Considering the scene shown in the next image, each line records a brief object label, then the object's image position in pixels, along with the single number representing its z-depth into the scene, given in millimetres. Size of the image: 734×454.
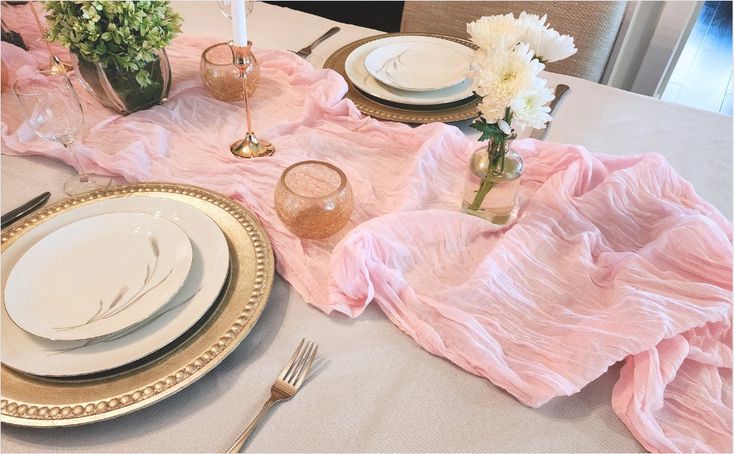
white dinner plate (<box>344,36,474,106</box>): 900
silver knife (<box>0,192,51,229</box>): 677
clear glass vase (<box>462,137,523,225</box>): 650
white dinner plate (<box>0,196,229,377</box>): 499
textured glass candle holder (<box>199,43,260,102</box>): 910
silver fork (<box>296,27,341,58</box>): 1078
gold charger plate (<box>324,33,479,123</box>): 881
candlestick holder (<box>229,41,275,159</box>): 810
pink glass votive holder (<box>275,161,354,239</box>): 635
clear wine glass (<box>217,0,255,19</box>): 839
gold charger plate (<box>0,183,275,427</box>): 473
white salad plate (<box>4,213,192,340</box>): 530
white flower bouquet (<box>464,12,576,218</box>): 550
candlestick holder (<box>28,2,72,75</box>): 979
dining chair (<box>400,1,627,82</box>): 1187
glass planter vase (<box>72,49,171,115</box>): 841
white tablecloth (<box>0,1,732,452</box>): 481
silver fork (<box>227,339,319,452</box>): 496
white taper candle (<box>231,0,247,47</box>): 692
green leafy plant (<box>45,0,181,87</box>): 768
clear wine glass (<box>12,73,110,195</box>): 701
